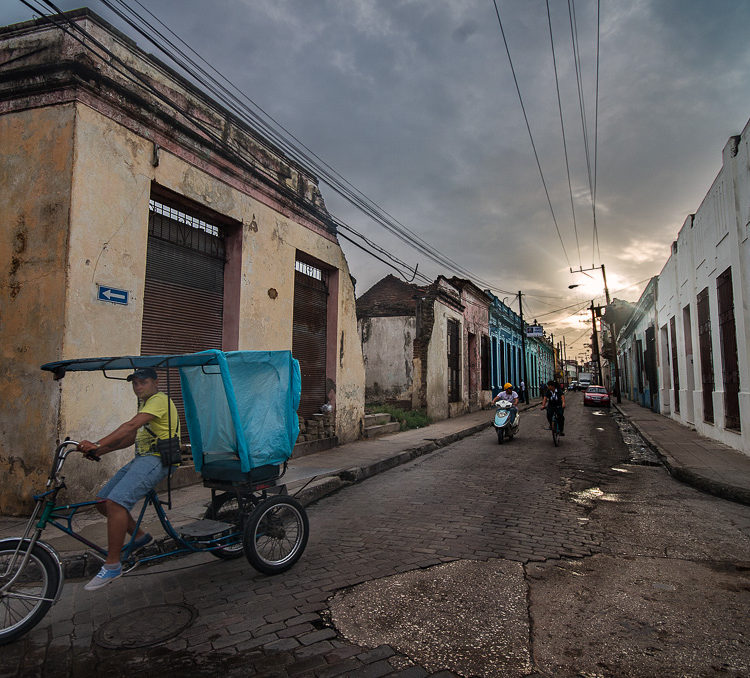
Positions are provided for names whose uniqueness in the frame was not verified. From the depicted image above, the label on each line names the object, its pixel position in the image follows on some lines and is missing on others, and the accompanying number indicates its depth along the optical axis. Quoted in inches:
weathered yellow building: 233.6
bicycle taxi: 158.2
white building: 400.5
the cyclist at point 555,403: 503.5
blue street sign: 250.4
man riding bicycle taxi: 143.2
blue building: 1222.9
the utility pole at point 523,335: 1303.4
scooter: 508.4
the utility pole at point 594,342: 1751.7
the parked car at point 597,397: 1173.1
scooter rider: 520.1
